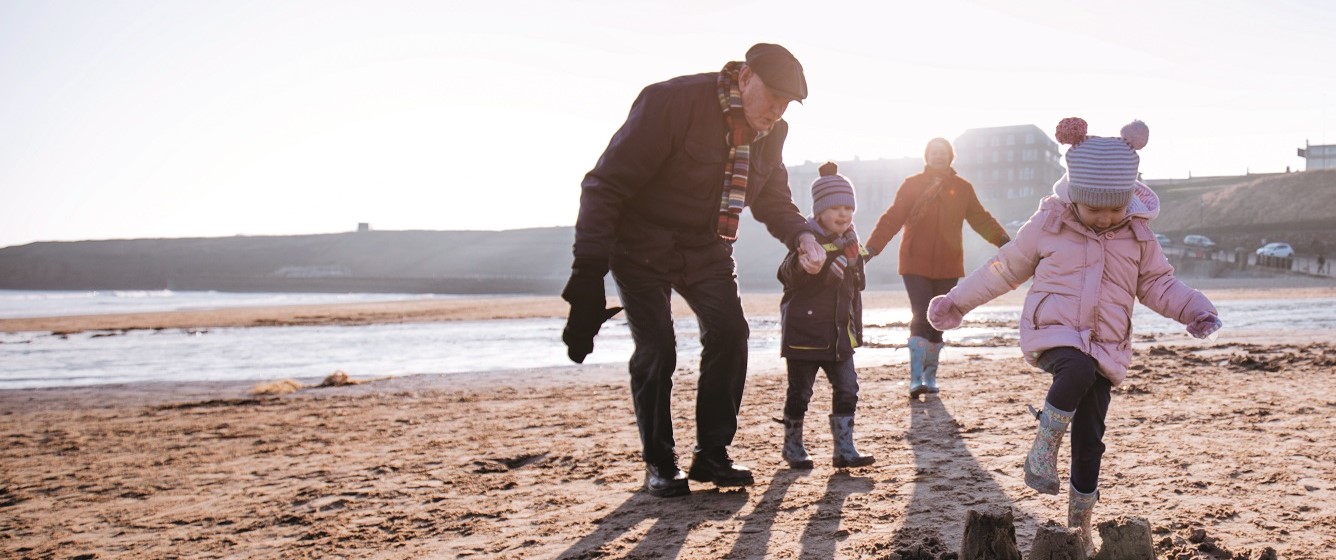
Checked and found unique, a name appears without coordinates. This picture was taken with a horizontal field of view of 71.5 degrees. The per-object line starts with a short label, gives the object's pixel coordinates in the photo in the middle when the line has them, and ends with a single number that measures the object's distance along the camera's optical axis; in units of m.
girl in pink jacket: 2.88
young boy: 4.48
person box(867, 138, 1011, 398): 6.59
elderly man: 3.63
